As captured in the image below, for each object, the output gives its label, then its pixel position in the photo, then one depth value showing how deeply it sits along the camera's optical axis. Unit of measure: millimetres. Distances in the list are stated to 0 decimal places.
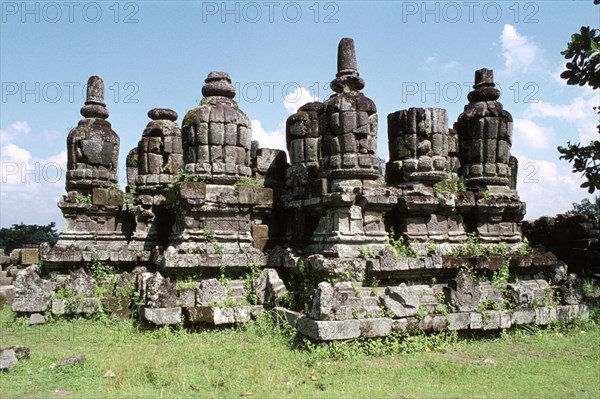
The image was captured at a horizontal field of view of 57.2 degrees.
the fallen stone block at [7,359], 6137
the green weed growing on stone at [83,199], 10672
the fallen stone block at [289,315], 7383
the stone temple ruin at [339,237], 7488
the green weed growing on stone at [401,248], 7895
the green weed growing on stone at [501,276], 8242
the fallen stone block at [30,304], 9352
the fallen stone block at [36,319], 9094
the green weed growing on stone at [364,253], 7559
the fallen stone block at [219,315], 7906
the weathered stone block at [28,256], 15555
